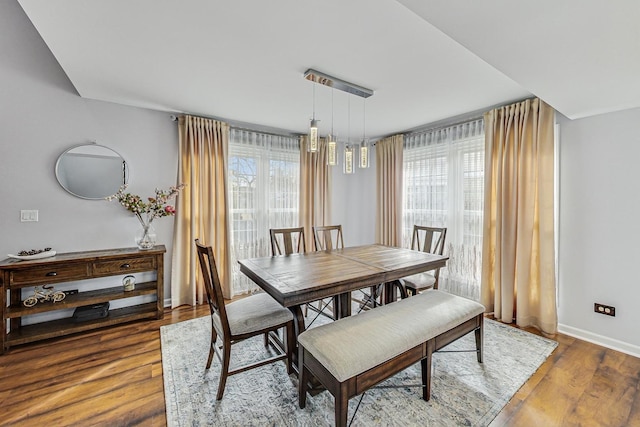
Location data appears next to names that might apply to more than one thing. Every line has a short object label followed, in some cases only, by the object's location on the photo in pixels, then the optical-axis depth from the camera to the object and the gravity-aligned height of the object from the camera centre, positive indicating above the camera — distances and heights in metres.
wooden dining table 1.75 -0.48
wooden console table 2.32 -0.73
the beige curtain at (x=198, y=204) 3.26 +0.10
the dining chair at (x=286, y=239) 2.90 -0.31
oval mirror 2.73 +0.45
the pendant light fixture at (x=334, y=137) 2.15 +0.68
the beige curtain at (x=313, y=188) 4.16 +0.37
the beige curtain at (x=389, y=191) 4.05 +0.32
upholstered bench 1.39 -0.78
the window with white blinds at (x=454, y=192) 3.21 +0.24
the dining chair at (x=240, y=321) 1.73 -0.77
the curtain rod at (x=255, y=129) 3.36 +1.19
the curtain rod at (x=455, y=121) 2.99 +1.16
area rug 1.60 -1.25
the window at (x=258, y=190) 3.68 +0.31
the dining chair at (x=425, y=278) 2.78 -0.75
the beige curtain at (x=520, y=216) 2.56 -0.07
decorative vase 2.96 -0.28
